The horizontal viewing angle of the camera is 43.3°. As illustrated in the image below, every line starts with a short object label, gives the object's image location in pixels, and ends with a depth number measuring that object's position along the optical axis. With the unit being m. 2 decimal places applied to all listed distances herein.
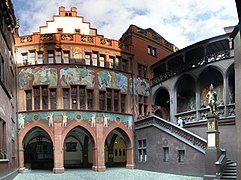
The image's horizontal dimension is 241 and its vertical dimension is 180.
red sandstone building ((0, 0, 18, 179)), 13.93
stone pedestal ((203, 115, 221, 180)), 14.94
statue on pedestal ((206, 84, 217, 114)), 15.21
